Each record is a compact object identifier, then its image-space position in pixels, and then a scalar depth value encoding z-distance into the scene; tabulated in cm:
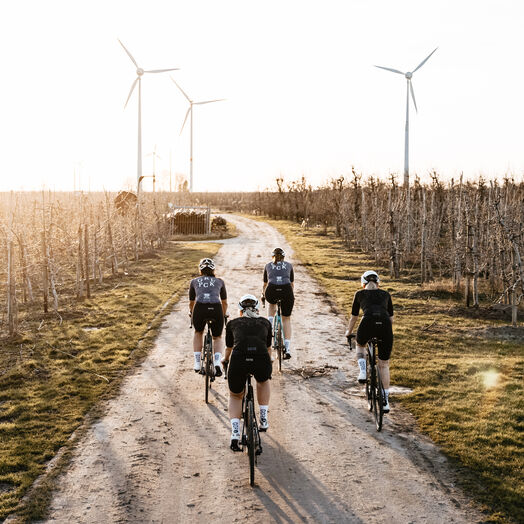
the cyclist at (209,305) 965
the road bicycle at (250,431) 656
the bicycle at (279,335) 1142
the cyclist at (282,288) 1162
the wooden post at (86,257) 1953
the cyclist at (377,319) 830
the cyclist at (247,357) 689
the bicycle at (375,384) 824
